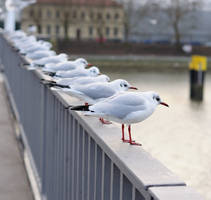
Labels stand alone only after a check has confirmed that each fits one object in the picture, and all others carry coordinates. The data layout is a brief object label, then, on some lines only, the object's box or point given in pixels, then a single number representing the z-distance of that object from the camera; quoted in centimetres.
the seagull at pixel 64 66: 347
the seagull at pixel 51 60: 402
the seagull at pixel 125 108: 218
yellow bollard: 3456
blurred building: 6896
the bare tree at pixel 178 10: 6757
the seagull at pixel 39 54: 486
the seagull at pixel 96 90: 263
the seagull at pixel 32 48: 548
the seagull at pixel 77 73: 324
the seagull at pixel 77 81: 284
